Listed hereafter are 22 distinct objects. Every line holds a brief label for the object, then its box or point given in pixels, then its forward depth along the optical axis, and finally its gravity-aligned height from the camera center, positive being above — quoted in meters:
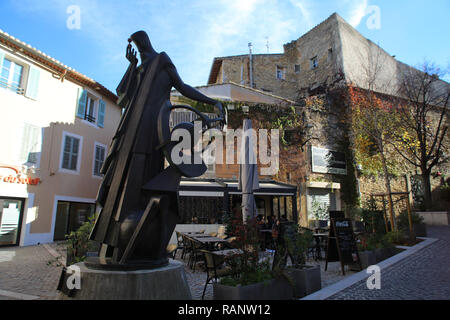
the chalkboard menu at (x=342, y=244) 6.35 -0.79
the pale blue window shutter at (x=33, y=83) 12.38 +5.40
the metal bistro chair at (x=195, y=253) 7.02 -1.16
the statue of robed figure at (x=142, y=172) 3.42 +0.47
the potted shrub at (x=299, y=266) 4.44 -0.91
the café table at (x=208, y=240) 6.84 -0.79
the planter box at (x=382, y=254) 7.38 -1.18
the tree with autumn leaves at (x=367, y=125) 18.42 +5.40
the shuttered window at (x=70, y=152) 13.95 +2.71
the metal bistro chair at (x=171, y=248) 6.18 -0.88
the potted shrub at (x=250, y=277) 3.56 -0.93
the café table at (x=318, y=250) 8.32 -1.22
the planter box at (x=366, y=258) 6.62 -1.14
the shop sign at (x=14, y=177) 11.06 +1.18
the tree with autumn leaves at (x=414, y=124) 16.48 +5.41
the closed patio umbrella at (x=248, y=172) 9.32 +1.23
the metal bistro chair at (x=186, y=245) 7.73 -1.05
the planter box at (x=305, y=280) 4.52 -1.15
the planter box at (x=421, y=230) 11.38 -0.80
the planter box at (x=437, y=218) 16.18 -0.45
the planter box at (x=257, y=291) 3.45 -1.06
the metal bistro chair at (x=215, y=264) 4.28 -0.86
